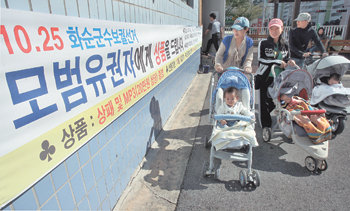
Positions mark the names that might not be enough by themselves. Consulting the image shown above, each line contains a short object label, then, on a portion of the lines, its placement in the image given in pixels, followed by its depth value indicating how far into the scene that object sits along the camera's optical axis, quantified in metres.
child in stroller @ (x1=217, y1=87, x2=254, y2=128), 3.30
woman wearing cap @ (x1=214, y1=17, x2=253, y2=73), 3.73
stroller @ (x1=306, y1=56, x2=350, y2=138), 3.65
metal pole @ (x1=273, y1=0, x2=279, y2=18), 20.89
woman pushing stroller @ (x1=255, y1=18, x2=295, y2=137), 3.86
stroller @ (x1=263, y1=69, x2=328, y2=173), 3.19
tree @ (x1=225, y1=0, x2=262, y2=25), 43.25
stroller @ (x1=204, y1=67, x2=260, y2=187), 2.90
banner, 1.28
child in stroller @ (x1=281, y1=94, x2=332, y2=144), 3.16
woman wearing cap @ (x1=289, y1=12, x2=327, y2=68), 4.82
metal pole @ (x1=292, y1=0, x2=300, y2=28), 14.32
